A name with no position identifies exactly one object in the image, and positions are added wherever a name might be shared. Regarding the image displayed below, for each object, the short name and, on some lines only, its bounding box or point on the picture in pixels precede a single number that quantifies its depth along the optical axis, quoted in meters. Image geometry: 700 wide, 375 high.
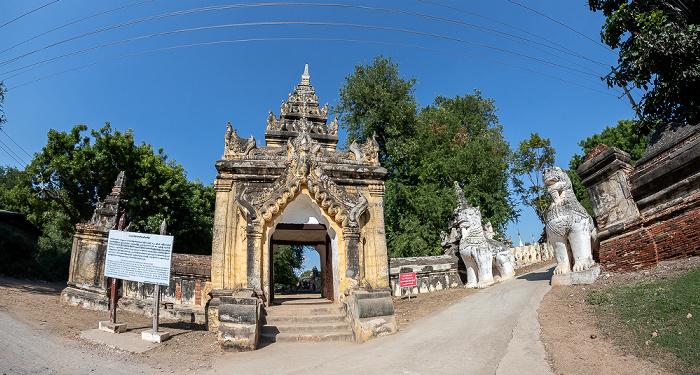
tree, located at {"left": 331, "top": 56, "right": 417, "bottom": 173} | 26.81
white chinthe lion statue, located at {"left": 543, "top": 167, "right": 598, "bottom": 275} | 9.29
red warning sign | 13.16
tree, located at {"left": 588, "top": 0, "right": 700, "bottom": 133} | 10.31
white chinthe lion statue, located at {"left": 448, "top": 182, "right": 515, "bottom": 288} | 14.27
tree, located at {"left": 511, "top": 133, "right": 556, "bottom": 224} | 34.62
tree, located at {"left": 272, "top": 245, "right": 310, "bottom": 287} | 38.12
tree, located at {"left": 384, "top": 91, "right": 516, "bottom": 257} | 22.95
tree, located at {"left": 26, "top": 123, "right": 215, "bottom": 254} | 21.77
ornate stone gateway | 9.81
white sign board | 8.90
